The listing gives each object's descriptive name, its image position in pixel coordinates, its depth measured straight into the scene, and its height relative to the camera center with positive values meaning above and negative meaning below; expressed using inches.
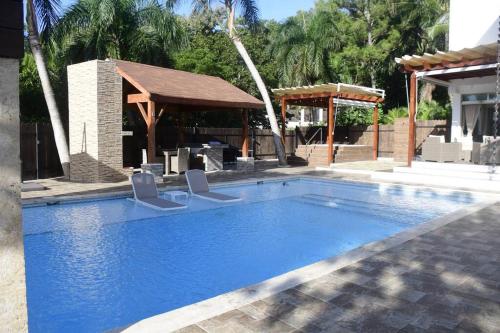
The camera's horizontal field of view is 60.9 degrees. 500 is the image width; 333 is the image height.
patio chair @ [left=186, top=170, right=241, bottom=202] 438.9 -48.4
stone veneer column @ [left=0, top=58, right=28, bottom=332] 100.3 -16.2
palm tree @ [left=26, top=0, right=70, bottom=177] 559.5 +113.7
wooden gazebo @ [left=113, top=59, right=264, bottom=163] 535.5 +69.0
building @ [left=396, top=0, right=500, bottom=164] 598.9 +98.7
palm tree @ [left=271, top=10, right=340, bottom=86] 1005.8 +227.2
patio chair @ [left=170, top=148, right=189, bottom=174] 621.0 -27.9
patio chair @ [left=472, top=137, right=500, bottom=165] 547.8 -10.6
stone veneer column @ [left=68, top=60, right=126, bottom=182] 523.8 +23.7
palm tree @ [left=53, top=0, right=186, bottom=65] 727.1 +197.7
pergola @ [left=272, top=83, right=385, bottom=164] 766.7 +88.6
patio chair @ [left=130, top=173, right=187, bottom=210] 396.0 -49.2
